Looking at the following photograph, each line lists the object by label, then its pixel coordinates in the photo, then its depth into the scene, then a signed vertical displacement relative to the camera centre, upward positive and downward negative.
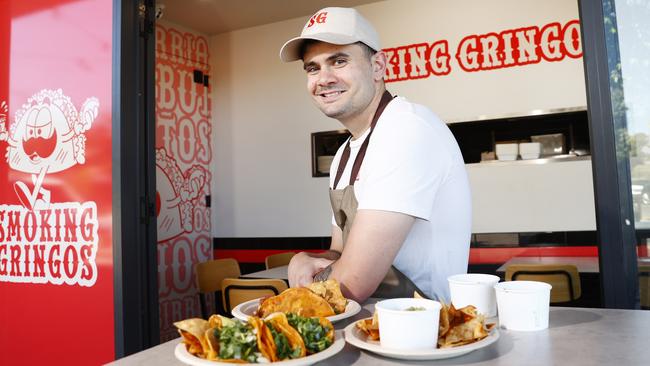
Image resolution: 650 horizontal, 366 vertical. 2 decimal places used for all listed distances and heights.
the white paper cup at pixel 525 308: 1.04 -0.20
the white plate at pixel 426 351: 0.86 -0.23
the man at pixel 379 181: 1.39 +0.10
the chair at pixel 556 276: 3.63 -0.47
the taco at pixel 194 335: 0.88 -0.19
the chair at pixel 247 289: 3.36 -0.44
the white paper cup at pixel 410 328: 0.88 -0.19
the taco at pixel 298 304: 1.09 -0.18
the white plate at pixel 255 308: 1.14 -0.21
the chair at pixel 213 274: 4.42 -0.45
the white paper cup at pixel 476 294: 1.13 -0.18
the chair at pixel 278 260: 4.86 -0.38
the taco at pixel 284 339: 0.86 -0.20
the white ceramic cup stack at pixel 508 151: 4.82 +0.55
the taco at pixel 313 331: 0.90 -0.20
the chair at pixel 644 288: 1.96 -0.31
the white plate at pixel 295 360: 0.82 -0.22
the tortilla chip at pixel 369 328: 0.97 -0.21
